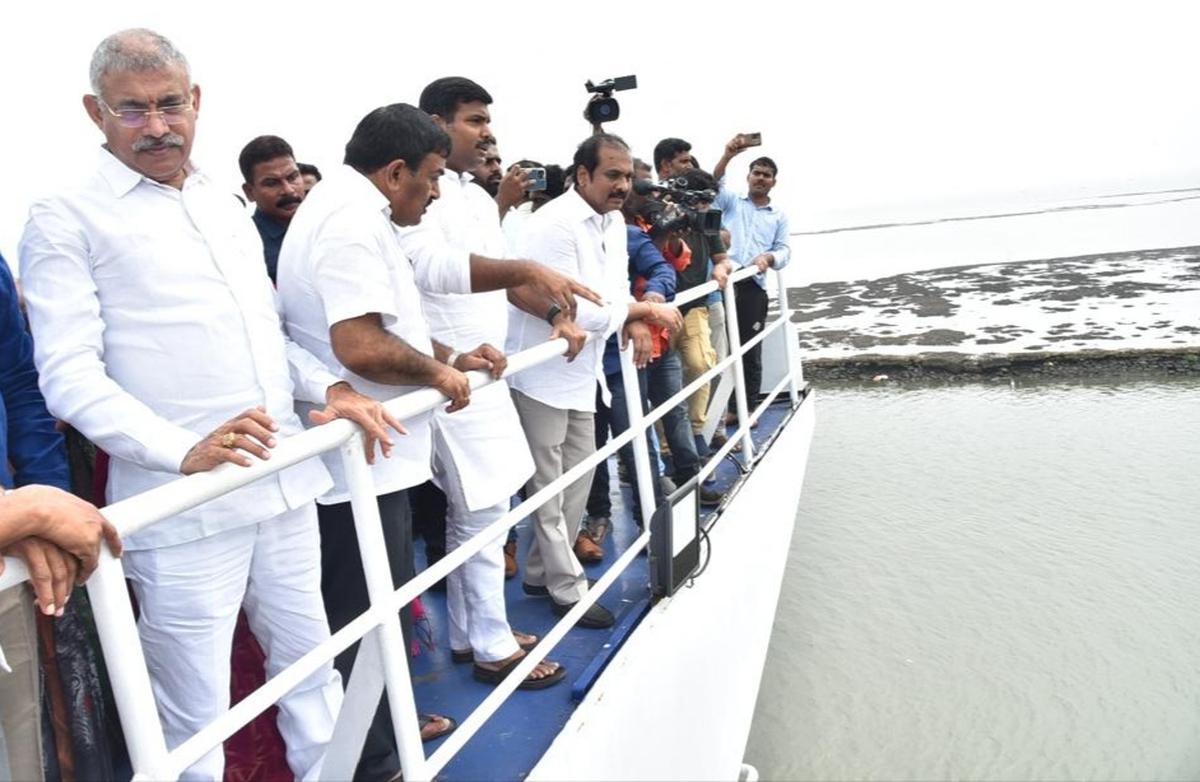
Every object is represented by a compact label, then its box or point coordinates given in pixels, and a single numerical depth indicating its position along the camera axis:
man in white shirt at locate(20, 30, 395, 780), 1.61
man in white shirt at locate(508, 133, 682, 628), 2.91
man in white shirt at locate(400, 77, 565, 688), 2.44
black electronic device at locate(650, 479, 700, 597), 2.75
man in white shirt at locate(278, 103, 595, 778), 1.92
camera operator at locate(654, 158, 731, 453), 4.81
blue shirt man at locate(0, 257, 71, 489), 1.71
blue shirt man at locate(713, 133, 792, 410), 5.87
